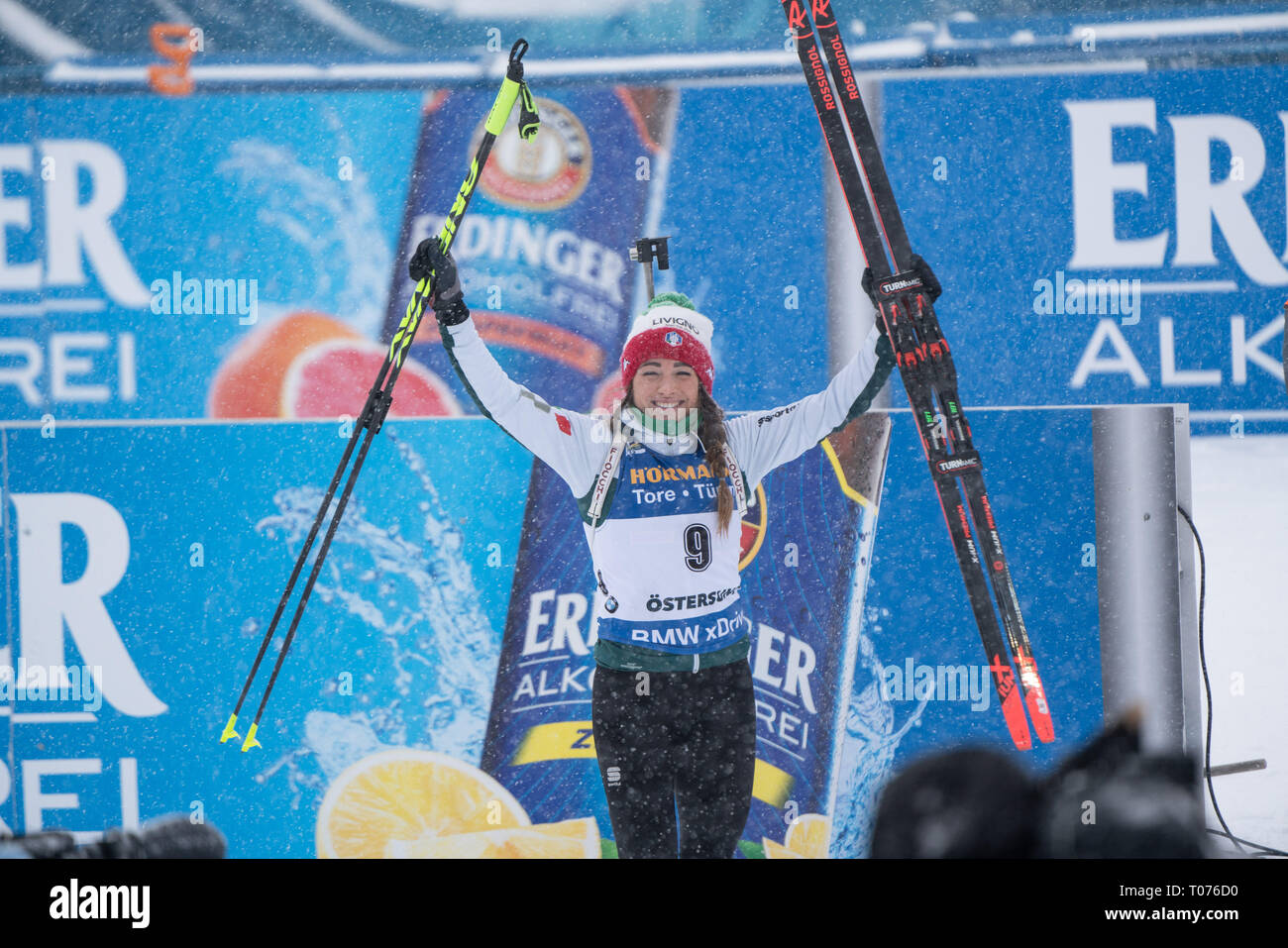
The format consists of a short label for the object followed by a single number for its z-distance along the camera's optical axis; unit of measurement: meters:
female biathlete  6.31
